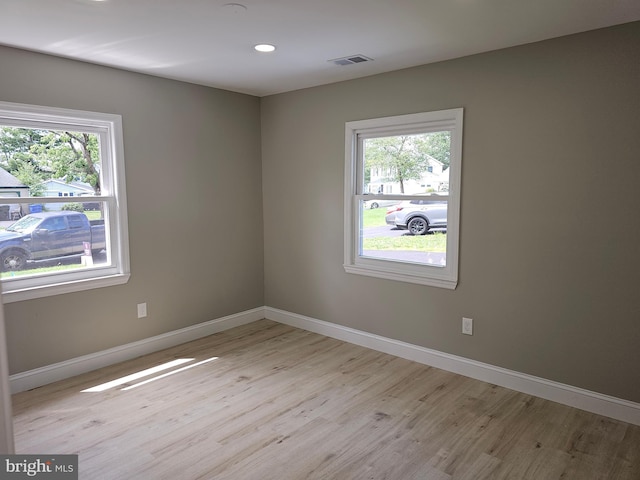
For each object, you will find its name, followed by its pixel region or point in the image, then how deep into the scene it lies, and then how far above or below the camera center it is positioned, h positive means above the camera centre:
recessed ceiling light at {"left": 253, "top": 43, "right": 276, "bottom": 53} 2.98 +0.96
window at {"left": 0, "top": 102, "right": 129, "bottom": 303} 3.17 -0.09
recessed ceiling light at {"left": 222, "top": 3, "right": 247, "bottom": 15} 2.32 +0.96
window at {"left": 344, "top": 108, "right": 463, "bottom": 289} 3.50 -0.07
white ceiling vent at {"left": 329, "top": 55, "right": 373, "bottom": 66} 3.29 +0.97
